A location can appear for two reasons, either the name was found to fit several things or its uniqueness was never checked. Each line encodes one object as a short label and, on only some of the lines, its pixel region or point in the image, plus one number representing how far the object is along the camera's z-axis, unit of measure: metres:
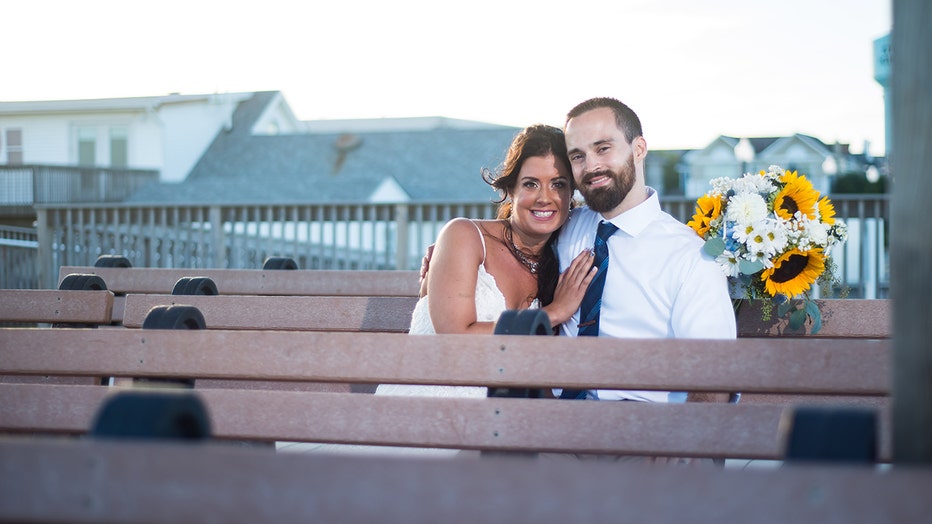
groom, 3.53
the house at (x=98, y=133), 35.03
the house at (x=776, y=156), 50.16
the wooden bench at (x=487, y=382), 2.54
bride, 3.88
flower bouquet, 3.56
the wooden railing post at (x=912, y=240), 1.40
